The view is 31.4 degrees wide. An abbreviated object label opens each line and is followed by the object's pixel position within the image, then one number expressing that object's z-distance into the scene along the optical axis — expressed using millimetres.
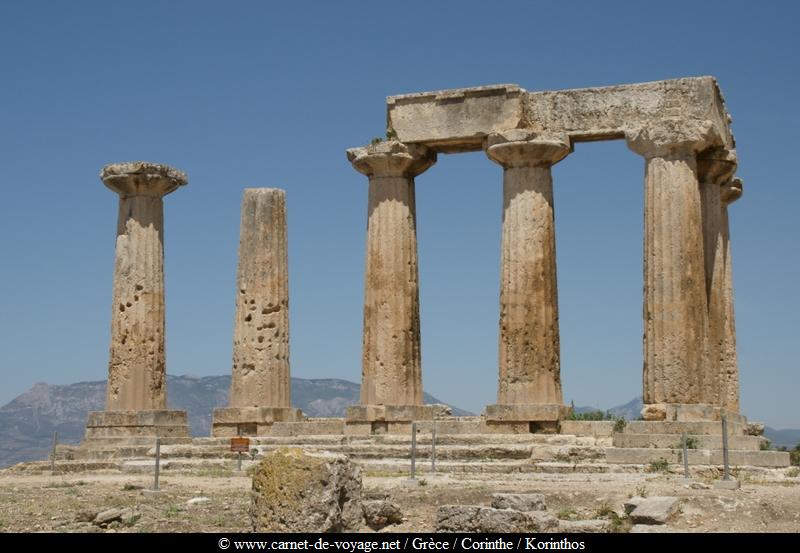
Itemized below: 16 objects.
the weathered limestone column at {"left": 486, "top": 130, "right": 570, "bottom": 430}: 37031
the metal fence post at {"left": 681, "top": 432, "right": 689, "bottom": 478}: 28691
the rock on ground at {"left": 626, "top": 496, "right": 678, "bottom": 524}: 22500
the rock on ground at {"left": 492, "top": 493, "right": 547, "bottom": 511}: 22188
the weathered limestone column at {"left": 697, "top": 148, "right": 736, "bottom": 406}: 37562
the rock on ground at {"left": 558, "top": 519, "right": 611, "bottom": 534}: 21469
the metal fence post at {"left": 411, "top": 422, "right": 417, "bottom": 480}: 29727
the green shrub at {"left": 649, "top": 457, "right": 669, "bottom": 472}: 30844
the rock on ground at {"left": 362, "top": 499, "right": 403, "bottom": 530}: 22766
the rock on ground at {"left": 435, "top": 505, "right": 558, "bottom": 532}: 21094
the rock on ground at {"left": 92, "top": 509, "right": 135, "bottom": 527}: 23734
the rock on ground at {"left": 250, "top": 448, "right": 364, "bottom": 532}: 19953
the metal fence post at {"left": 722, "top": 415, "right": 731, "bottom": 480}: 27127
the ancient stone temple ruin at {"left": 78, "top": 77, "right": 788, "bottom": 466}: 35031
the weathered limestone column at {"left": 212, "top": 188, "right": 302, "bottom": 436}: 40281
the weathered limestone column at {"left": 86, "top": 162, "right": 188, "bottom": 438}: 40344
